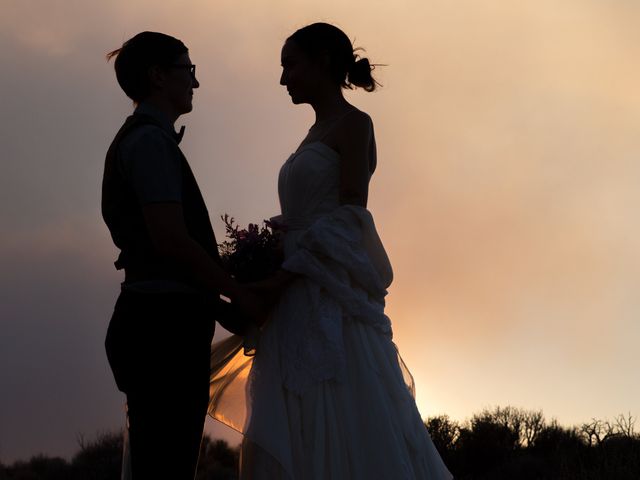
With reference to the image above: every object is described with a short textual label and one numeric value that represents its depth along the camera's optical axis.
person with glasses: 4.38
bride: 4.98
